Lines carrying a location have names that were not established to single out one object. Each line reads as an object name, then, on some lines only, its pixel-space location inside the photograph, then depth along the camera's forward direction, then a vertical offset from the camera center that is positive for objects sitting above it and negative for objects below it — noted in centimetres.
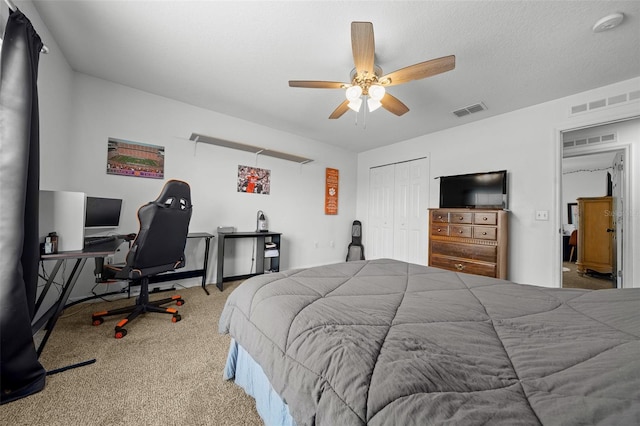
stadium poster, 284 +69
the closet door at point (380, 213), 475 +11
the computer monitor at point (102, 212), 243 +0
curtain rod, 137 +122
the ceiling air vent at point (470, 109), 307 +153
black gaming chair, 200 -30
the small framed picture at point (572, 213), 538 +23
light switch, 293 +10
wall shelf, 323 +105
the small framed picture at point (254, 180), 378 +60
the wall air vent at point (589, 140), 315 +121
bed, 51 -40
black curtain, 129 -4
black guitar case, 505 -60
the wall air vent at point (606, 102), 242 +134
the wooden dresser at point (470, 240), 297 -28
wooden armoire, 418 -21
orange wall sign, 487 +55
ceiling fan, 162 +119
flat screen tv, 322 +45
